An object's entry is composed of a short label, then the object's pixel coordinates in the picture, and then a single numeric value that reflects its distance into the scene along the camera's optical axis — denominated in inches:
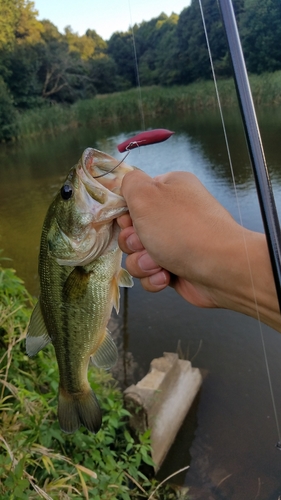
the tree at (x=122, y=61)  863.9
